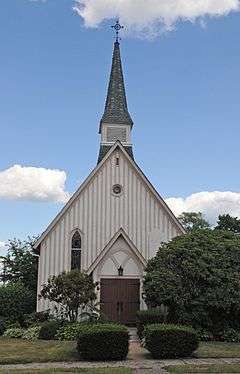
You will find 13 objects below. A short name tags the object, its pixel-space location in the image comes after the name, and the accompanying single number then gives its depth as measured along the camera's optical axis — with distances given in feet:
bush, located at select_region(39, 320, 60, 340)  70.85
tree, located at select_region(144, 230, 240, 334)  69.77
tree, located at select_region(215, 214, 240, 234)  133.90
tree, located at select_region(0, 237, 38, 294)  109.29
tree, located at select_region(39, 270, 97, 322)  73.41
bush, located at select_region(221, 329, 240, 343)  69.15
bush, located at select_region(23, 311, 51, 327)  83.10
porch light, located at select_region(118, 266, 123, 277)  88.63
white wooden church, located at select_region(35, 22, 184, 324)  88.22
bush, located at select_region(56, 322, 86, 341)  68.91
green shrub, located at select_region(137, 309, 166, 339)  71.56
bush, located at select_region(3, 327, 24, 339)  76.33
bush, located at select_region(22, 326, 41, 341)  73.20
